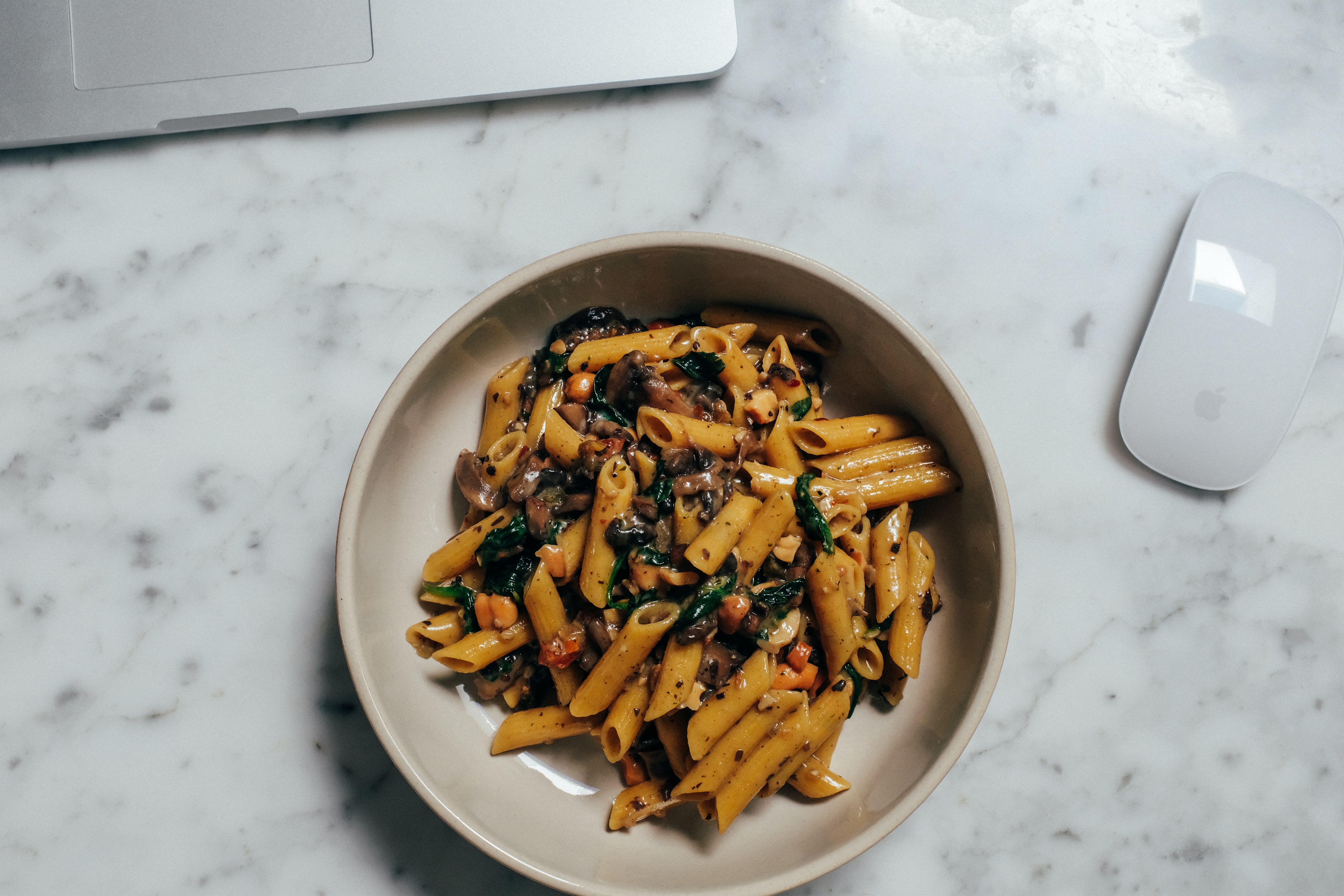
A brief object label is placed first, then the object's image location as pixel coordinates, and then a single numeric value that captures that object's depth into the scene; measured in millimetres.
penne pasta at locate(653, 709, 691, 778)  544
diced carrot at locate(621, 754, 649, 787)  557
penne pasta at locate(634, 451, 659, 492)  542
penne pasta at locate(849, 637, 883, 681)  549
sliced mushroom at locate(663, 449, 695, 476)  540
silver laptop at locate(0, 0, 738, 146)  598
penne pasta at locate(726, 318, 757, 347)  563
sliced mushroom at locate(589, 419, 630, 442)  548
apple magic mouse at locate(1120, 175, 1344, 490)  589
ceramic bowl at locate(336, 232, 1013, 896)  530
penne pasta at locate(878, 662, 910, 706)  555
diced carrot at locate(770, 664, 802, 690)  541
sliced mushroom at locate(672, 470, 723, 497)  538
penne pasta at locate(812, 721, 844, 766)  551
